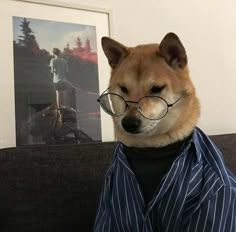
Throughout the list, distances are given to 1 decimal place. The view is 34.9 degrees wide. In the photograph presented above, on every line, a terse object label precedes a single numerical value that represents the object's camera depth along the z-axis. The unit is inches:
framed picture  49.3
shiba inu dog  33.9
